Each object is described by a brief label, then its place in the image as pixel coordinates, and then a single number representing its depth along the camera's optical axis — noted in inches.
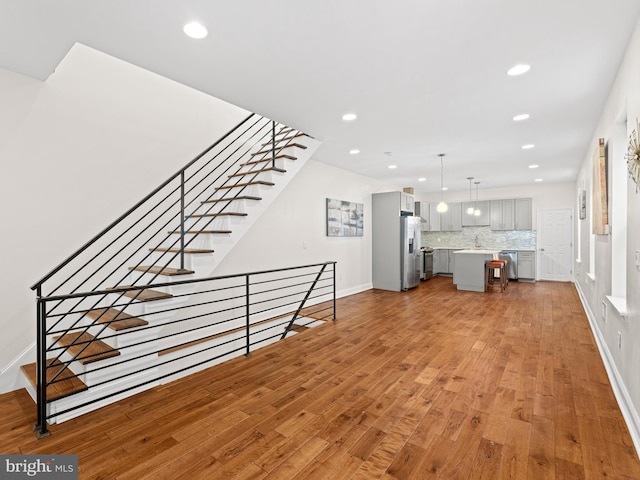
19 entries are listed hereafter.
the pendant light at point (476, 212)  354.0
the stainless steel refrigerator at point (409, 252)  283.4
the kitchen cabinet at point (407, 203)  285.5
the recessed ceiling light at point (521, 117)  148.2
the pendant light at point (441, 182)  222.9
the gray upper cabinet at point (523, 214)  347.6
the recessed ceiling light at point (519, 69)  105.9
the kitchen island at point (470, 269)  280.4
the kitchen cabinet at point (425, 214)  398.2
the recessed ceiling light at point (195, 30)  84.5
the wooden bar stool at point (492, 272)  282.7
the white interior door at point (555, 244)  335.6
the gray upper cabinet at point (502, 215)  356.5
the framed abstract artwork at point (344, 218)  247.8
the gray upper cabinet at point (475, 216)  370.3
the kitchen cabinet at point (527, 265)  342.6
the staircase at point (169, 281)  96.0
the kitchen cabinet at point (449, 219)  390.6
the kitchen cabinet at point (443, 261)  389.4
